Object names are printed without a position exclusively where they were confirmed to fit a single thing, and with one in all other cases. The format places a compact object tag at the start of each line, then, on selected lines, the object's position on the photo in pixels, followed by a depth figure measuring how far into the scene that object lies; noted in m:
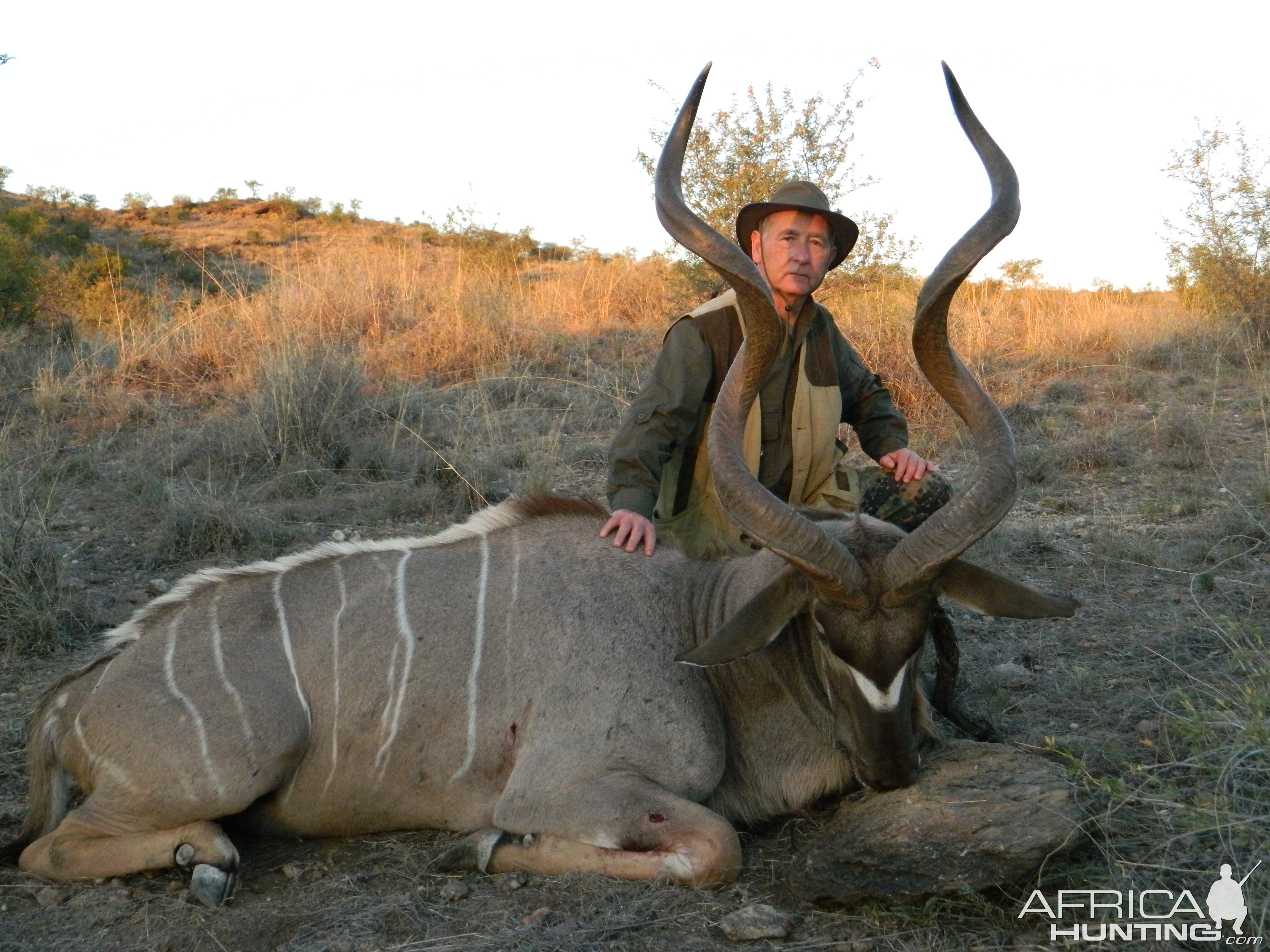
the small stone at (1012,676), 4.22
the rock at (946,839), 2.74
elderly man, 4.20
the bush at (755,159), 10.34
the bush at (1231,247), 11.25
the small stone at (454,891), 3.09
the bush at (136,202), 29.98
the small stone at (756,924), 2.74
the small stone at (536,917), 2.89
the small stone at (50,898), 3.18
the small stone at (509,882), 3.12
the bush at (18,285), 11.52
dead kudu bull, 3.10
